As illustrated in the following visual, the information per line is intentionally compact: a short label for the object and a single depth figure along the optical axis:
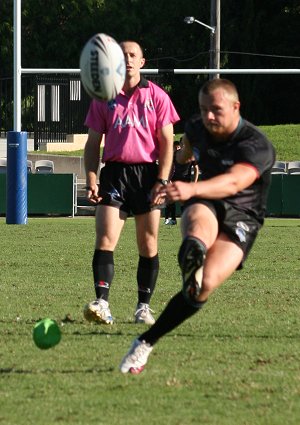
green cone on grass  15.38
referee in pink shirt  18.33
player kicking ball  13.66
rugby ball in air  16.66
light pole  75.81
